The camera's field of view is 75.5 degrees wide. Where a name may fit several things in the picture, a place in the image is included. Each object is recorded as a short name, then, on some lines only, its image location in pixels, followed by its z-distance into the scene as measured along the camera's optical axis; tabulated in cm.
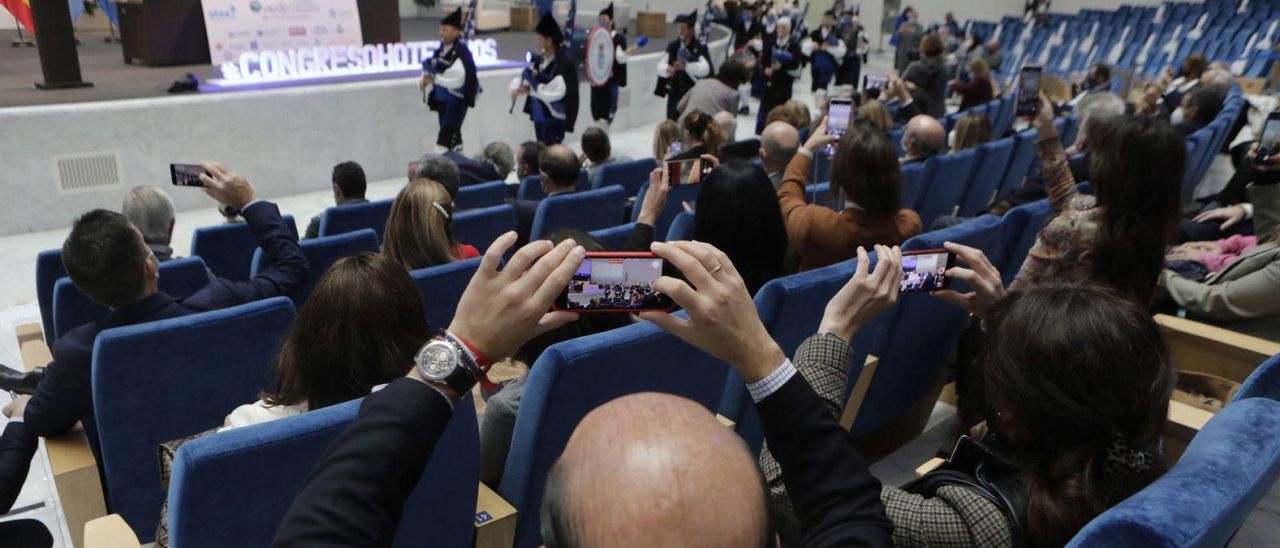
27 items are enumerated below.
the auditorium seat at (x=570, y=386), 154
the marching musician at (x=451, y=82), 657
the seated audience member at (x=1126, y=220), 218
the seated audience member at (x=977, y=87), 743
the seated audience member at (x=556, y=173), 374
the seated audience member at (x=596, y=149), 485
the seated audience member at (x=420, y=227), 259
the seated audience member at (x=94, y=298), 189
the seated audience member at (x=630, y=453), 62
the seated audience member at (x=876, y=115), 505
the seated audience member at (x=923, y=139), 434
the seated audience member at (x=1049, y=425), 104
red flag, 741
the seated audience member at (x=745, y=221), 231
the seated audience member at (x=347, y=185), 374
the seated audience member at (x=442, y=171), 357
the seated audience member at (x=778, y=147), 365
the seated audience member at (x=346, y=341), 145
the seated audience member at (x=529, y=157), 483
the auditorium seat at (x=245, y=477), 122
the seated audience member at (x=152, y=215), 290
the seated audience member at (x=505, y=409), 175
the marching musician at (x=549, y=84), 709
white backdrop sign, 748
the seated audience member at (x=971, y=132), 495
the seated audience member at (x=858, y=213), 258
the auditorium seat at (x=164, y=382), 179
